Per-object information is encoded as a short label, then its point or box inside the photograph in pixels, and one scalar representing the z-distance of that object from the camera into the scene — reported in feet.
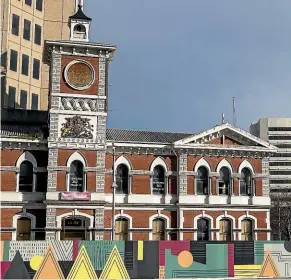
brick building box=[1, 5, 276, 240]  115.85
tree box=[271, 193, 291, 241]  225.76
